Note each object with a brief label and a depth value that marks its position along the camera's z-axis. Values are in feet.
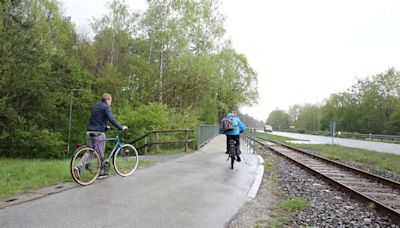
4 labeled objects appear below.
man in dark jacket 21.89
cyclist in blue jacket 31.78
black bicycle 31.49
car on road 251.80
